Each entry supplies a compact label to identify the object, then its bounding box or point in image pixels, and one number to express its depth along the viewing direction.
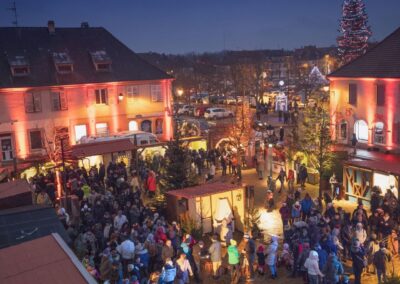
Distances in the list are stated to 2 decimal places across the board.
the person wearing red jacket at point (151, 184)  23.84
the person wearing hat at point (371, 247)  14.81
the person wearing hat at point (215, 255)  15.06
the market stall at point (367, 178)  21.36
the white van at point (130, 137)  30.42
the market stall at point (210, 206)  19.05
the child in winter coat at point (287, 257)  15.69
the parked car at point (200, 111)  59.66
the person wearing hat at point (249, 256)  15.10
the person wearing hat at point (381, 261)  14.08
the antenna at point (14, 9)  37.39
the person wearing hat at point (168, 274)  13.39
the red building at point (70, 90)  33.22
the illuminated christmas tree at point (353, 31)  50.09
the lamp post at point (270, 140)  28.94
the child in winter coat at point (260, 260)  15.30
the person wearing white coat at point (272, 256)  14.97
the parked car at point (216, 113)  56.38
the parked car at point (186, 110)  61.56
